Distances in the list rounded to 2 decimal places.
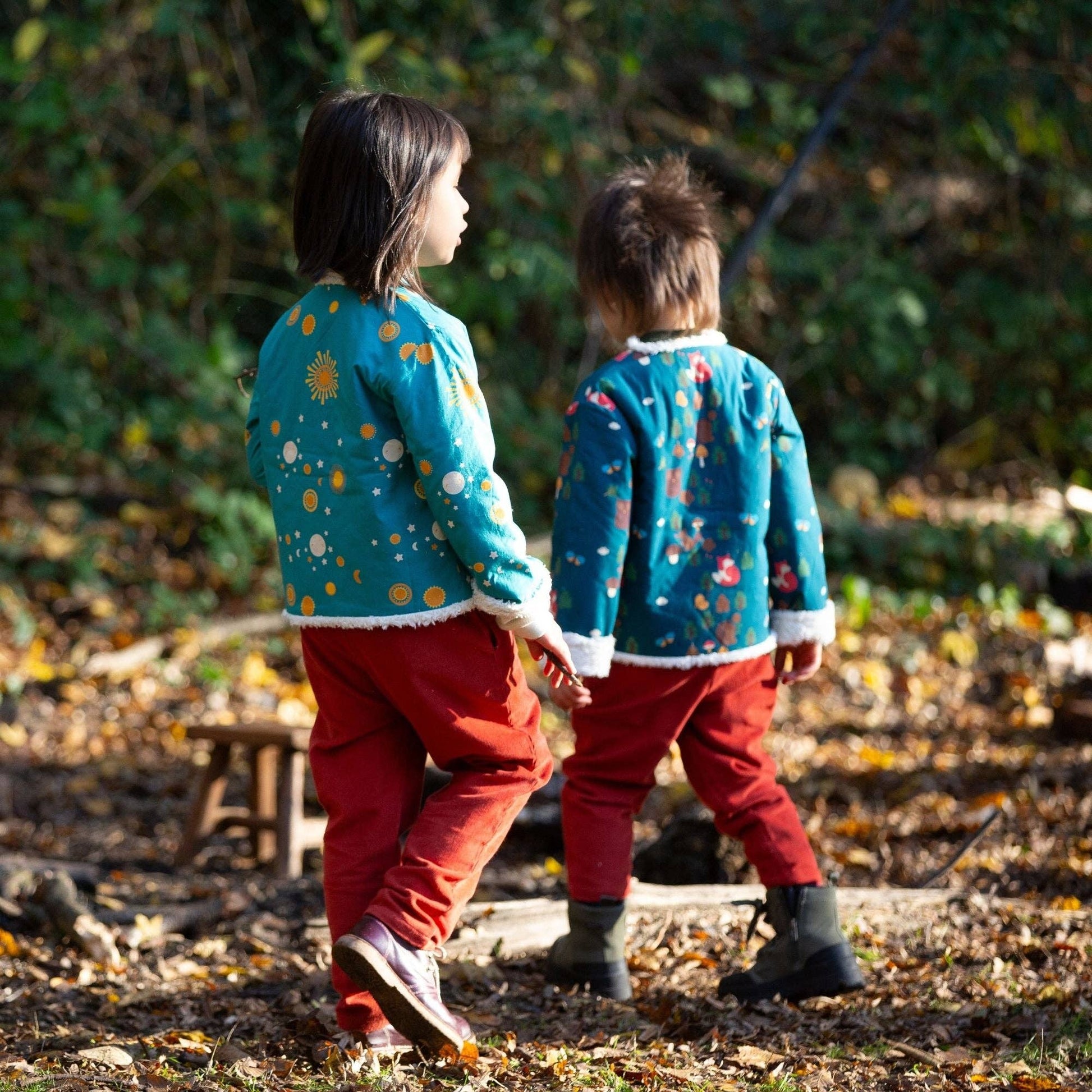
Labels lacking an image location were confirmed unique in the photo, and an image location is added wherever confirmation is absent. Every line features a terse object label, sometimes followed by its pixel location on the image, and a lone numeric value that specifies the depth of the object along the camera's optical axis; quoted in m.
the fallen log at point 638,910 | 6.62
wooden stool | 8.27
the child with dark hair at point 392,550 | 4.81
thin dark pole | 11.91
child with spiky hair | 5.81
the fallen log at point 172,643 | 11.78
